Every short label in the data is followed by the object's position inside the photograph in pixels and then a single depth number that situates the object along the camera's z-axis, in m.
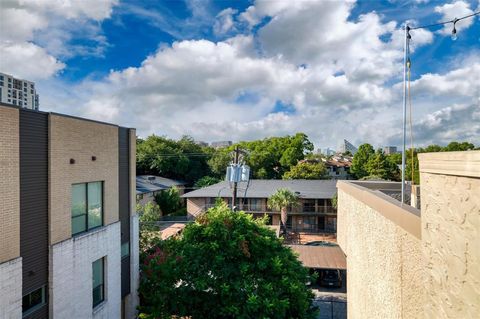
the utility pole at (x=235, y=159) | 17.30
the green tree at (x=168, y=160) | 55.81
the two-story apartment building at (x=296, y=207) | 38.34
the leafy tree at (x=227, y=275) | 10.89
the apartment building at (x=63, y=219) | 8.26
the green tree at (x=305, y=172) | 54.16
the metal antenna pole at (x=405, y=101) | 7.10
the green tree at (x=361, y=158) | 60.80
